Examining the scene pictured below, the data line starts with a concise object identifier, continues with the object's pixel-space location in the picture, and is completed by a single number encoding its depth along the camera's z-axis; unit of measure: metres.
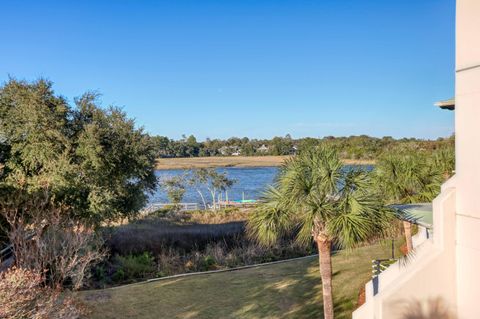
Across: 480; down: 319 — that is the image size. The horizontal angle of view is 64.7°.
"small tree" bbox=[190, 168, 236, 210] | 32.81
